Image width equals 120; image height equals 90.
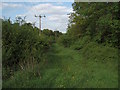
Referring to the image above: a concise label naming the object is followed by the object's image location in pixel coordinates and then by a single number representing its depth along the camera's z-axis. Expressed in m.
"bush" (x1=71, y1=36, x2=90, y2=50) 10.08
